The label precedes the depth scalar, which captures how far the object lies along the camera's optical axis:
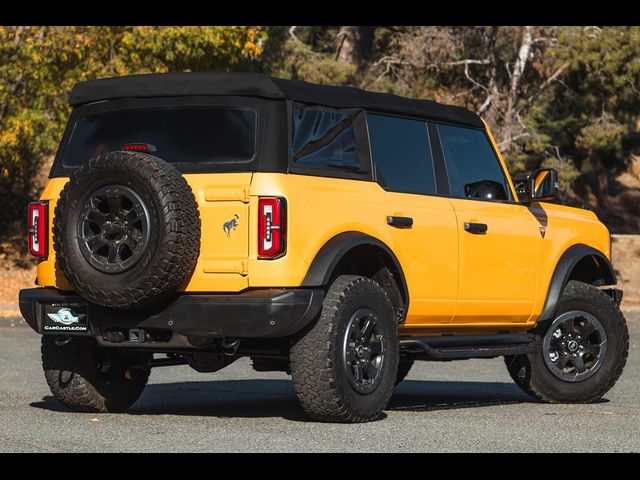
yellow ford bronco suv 13.10
